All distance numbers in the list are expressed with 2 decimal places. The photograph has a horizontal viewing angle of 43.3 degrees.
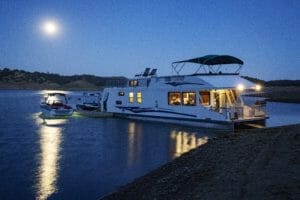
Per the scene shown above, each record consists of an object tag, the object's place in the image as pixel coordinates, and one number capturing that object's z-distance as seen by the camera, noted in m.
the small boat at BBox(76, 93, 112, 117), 41.88
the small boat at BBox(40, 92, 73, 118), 39.25
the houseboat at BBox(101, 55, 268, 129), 28.45
